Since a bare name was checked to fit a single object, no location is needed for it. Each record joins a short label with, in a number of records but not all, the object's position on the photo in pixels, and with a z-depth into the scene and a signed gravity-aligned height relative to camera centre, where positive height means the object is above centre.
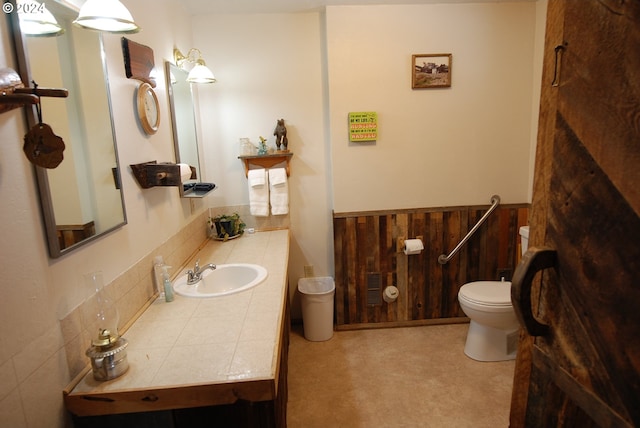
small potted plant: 2.86 -0.60
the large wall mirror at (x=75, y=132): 1.12 +0.07
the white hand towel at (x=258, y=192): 2.96 -0.36
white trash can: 2.89 -1.30
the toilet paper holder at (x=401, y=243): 3.03 -0.81
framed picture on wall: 2.80 +0.49
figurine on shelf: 2.89 +0.08
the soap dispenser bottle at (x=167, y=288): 1.80 -0.65
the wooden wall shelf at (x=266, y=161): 2.98 -0.13
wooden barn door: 0.53 -0.15
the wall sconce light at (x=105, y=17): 1.23 +0.44
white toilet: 2.50 -1.23
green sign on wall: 2.84 +0.11
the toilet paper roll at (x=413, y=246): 2.95 -0.82
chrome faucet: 2.00 -0.67
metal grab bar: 2.99 -0.69
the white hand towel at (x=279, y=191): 2.97 -0.36
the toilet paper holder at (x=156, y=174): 1.75 -0.12
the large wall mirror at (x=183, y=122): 2.30 +0.16
